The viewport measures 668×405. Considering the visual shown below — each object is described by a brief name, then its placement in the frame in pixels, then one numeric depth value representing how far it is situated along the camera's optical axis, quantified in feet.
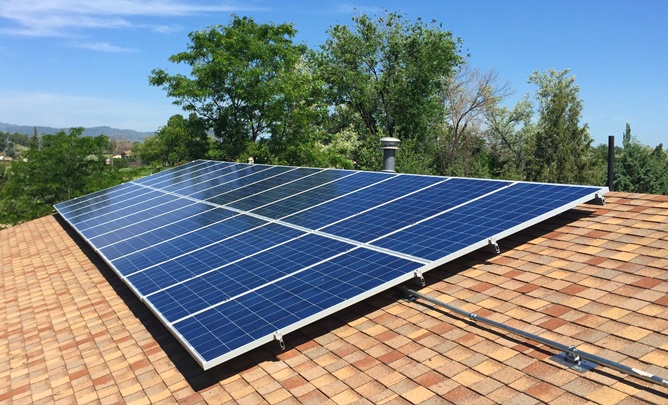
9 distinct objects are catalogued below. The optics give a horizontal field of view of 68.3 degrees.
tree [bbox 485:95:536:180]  195.62
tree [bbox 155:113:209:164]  128.98
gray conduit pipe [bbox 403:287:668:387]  13.88
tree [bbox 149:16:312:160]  118.93
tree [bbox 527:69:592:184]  169.99
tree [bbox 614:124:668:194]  156.97
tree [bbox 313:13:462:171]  162.91
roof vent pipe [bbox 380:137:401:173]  48.44
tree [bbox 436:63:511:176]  195.42
